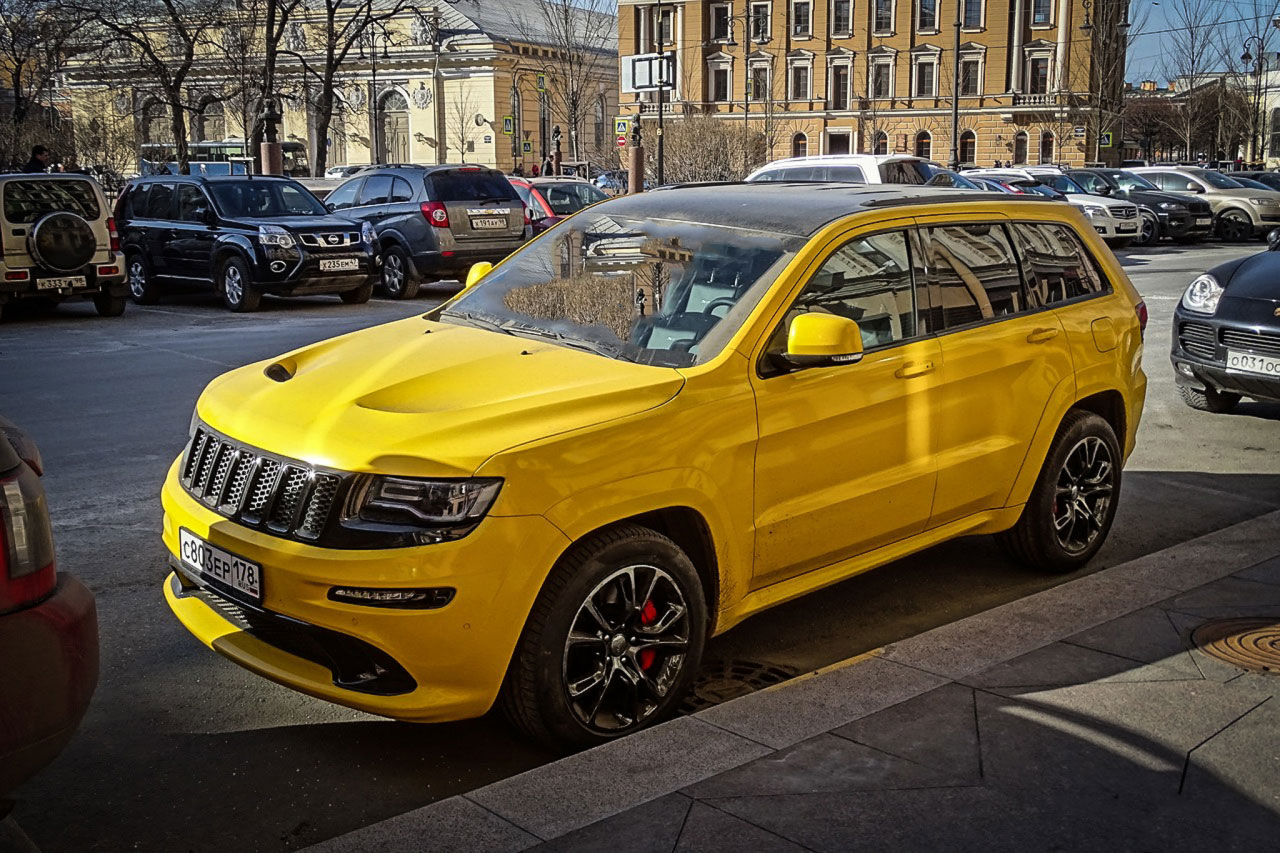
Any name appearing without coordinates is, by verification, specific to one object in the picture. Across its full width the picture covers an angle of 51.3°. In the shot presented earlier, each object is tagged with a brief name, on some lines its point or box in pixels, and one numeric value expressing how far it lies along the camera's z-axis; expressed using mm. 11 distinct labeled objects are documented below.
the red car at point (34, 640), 2697
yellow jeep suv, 3693
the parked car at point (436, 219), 18281
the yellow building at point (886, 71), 87438
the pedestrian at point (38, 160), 22500
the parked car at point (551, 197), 21078
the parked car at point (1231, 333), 8930
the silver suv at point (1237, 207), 31812
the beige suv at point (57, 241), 15070
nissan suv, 16422
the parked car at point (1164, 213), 30364
